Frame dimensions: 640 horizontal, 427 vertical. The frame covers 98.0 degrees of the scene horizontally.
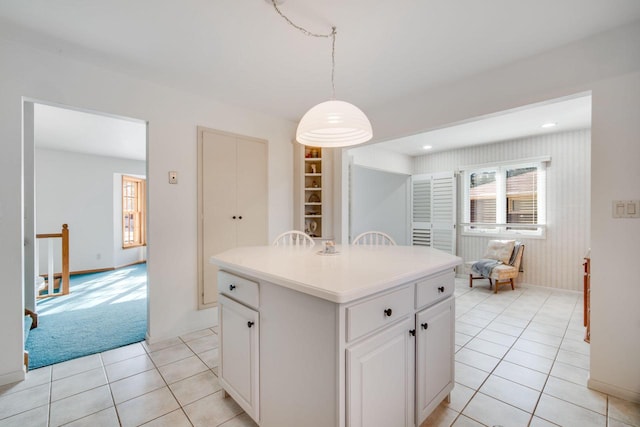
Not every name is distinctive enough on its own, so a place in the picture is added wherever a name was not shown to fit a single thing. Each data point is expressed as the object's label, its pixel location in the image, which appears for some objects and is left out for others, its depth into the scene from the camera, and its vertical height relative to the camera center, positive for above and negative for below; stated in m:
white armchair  4.16 -0.80
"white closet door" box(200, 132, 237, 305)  2.98 +0.11
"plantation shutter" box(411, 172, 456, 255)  5.26 +0.02
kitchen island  1.07 -0.58
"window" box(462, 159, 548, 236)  4.46 +0.23
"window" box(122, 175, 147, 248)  6.50 -0.03
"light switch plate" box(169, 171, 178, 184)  2.76 +0.34
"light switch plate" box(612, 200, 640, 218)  1.76 +0.03
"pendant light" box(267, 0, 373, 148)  1.69 +0.58
